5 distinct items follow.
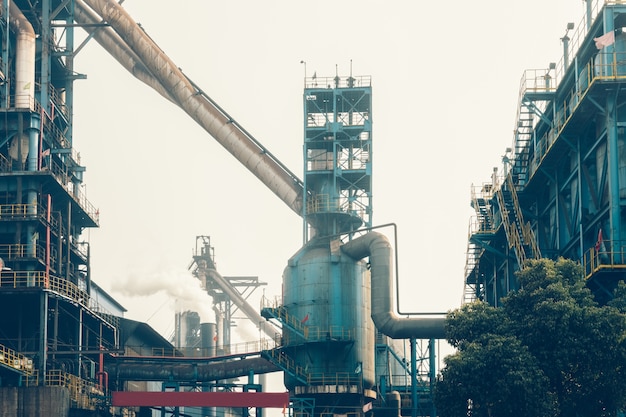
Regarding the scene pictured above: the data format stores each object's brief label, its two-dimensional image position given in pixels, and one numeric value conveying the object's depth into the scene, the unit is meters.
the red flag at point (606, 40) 51.69
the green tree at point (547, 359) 46.19
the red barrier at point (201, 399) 64.25
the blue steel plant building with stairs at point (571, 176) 51.28
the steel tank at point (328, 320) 67.88
